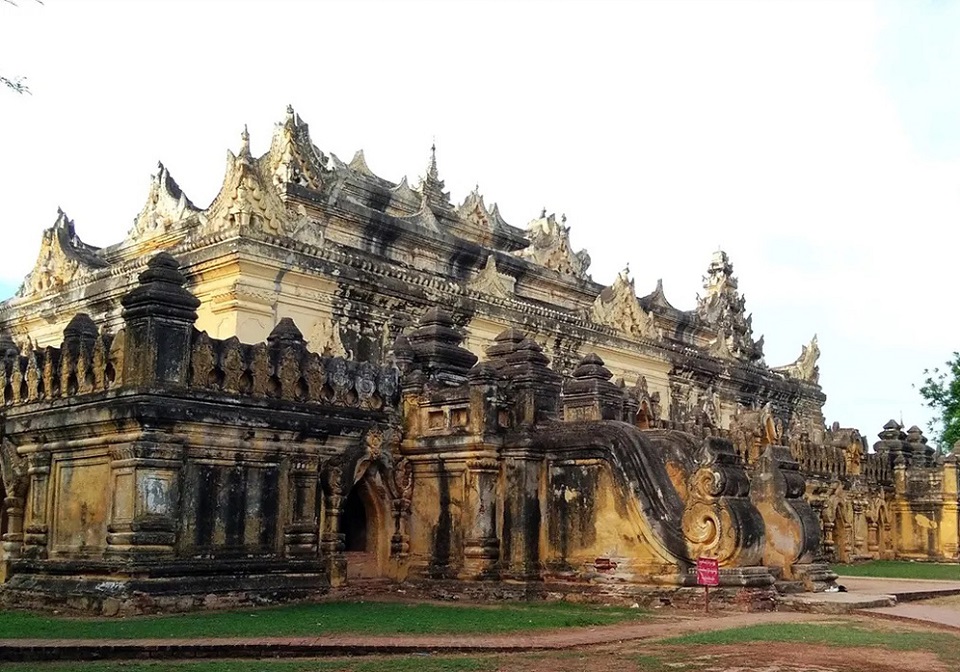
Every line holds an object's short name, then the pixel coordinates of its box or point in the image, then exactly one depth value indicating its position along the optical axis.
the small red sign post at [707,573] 14.89
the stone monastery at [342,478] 14.89
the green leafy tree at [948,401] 51.88
